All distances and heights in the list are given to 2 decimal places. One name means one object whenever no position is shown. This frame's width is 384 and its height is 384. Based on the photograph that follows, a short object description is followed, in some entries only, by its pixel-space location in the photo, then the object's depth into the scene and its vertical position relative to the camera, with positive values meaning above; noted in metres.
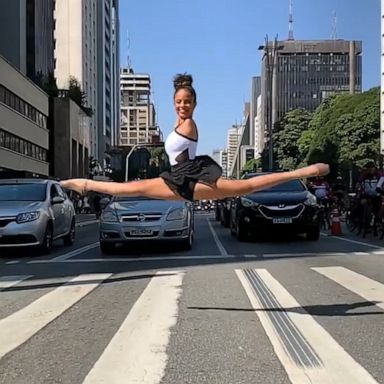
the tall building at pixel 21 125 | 49.25 +4.85
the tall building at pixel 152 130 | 182.98 +15.10
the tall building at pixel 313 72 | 150.88 +25.22
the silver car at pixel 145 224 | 13.92 -0.76
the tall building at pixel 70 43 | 102.75 +21.09
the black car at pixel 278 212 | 15.64 -0.59
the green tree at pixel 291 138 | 96.25 +6.60
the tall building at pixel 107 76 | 123.62 +21.51
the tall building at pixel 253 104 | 189.88 +22.71
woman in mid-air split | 6.42 +0.10
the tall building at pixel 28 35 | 61.94 +14.18
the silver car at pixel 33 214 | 13.84 -0.57
